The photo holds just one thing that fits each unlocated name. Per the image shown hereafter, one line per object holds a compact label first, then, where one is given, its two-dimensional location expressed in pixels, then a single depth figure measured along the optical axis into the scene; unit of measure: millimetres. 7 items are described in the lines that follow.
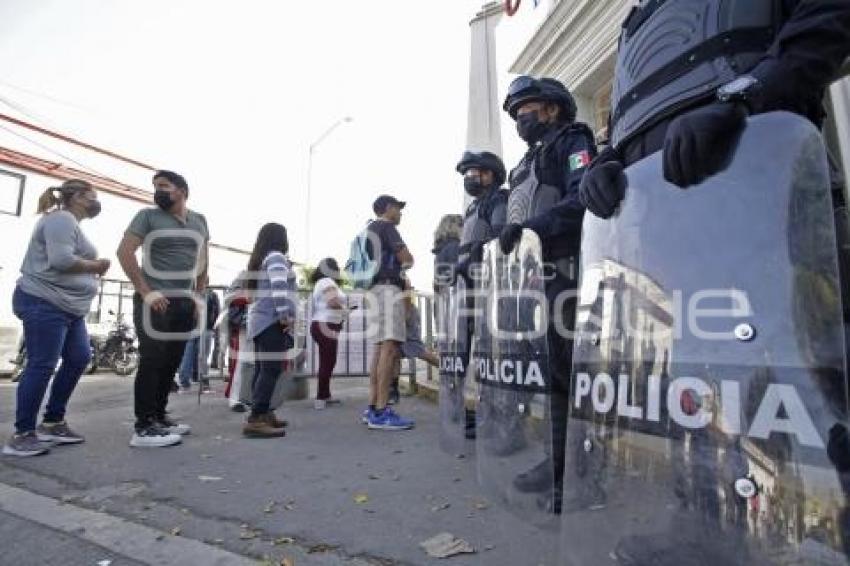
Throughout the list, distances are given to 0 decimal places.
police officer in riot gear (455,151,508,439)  3275
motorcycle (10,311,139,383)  11336
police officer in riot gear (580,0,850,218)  1119
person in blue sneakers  4340
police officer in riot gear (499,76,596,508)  1959
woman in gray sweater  3541
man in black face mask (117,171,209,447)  3799
